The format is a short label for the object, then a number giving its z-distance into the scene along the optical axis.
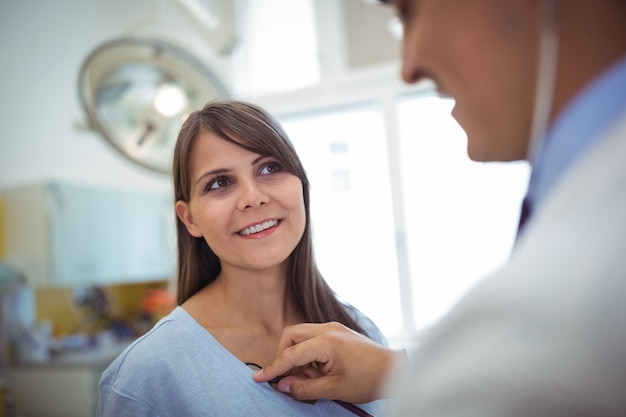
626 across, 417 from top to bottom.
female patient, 0.86
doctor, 0.29
